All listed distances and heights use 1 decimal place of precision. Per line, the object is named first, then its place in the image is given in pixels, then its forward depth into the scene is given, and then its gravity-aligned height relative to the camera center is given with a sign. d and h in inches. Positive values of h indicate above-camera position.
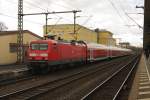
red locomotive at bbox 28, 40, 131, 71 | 1058.7 -31.5
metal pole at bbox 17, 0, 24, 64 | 1517.2 +43.4
